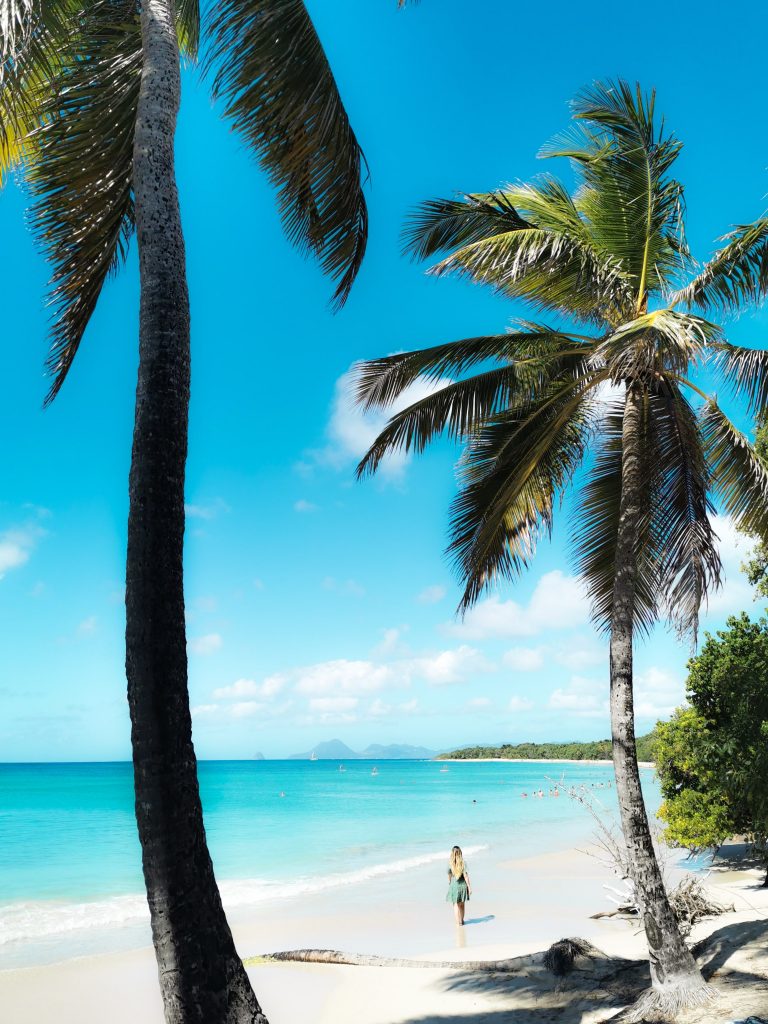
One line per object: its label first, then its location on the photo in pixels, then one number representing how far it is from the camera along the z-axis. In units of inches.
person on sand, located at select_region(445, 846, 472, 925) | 537.6
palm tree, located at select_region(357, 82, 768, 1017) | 296.8
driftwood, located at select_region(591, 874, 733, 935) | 393.6
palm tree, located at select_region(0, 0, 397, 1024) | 131.0
